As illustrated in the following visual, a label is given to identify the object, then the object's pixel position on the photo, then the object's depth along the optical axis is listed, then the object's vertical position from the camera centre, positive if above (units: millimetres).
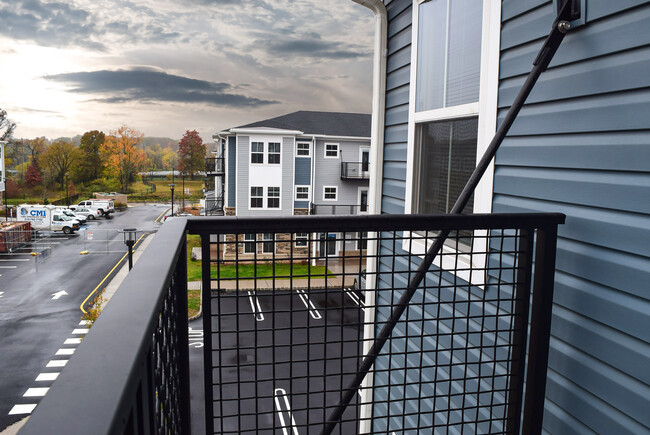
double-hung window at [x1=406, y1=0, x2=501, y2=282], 2340 +427
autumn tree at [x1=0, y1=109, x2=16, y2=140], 40131 +3400
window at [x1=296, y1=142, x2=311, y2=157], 20506 +954
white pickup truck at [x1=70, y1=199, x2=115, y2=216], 33594 -2813
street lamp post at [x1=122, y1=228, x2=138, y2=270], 11498 -1865
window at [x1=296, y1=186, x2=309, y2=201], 20656 -996
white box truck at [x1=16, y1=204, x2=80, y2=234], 26562 -3013
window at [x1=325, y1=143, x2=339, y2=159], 21062 +932
